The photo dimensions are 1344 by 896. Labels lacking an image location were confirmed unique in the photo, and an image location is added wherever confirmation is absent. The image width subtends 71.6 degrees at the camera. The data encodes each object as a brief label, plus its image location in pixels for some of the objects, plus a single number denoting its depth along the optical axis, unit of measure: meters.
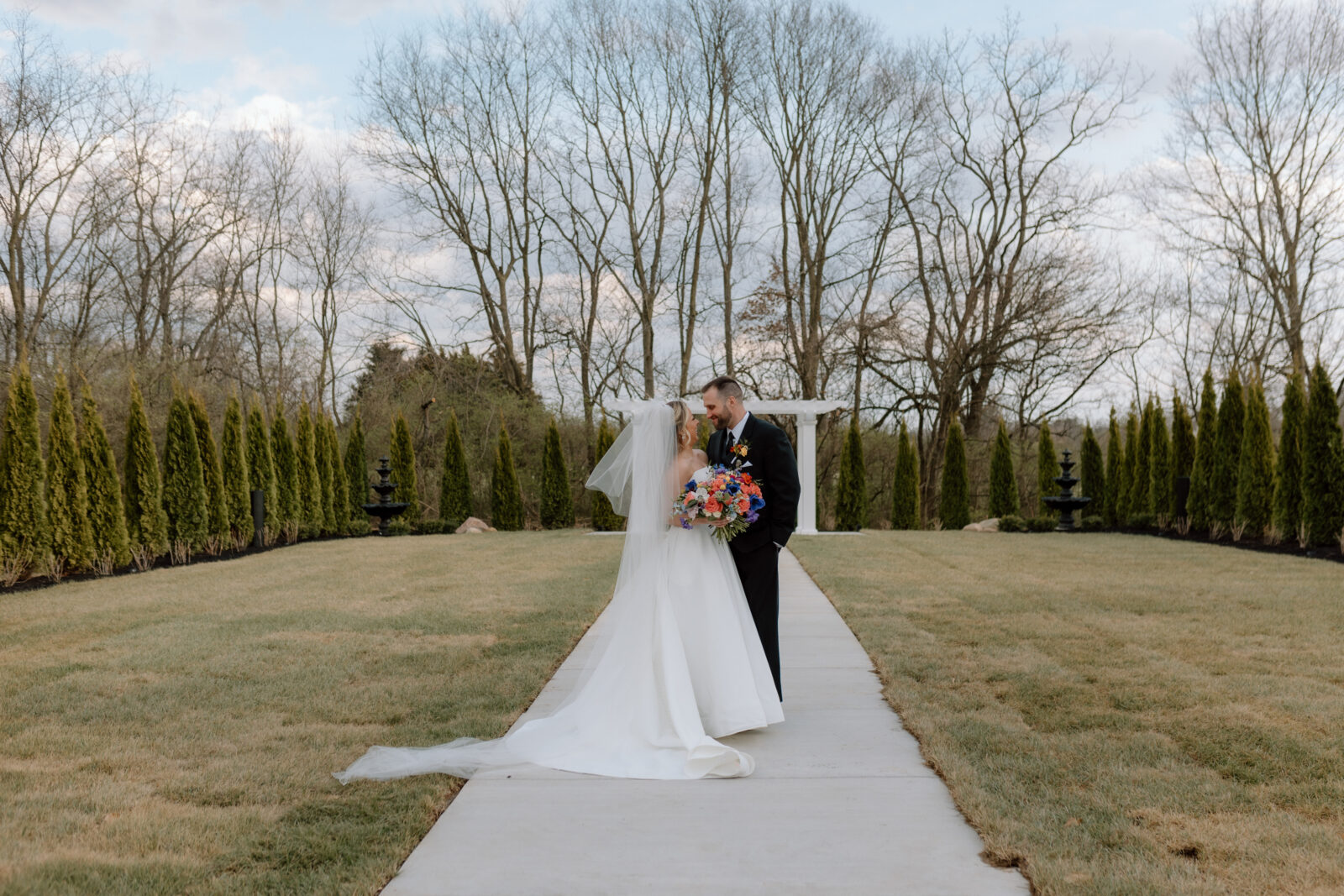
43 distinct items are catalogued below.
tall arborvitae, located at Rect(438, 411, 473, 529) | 23.00
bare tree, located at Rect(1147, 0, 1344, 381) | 22.98
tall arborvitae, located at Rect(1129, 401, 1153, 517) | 20.25
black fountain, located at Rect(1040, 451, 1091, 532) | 20.62
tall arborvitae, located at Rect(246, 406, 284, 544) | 17.58
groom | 5.27
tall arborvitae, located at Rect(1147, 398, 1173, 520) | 19.20
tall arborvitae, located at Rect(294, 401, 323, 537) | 19.27
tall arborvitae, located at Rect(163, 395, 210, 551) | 14.68
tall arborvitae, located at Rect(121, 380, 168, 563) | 13.68
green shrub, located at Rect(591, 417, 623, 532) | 21.94
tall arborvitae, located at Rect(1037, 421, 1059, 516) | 22.30
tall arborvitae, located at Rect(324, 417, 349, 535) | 20.53
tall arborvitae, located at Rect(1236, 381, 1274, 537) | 15.58
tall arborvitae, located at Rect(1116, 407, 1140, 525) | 20.77
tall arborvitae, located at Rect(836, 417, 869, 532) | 22.20
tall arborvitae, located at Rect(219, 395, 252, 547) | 16.50
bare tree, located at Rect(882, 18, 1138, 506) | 26.44
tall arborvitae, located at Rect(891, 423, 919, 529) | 23.41
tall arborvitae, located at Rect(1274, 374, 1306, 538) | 14.32
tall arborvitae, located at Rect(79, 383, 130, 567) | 12.70
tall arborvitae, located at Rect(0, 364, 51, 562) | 11.41
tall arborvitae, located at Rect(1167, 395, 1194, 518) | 18.67
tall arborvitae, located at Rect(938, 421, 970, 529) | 23.00
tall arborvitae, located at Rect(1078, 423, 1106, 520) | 22.52
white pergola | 18.88
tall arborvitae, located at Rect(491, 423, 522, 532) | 22.81
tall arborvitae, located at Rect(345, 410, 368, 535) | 22.03
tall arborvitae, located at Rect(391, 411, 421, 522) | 22.39
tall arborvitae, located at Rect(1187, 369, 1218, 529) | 17.41
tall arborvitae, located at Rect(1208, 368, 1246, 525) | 16.58
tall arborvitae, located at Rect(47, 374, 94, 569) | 12.05
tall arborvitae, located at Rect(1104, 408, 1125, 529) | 21.39
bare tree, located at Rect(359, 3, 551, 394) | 27.12
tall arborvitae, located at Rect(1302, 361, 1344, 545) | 13.44
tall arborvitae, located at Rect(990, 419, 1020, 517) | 22.56
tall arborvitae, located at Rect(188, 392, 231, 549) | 15.58
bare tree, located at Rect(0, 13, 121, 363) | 20.00
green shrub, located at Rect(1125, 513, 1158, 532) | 19.48
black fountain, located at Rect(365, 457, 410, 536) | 21.17
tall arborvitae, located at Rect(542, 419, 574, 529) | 23.25
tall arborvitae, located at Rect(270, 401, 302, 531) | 18.48
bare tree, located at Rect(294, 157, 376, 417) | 29.56
